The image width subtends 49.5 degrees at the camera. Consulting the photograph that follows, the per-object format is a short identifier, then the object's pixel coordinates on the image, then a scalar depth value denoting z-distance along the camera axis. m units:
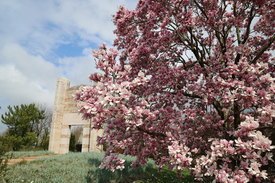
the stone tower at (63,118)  31.56
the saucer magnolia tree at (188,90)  5.96
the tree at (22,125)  35.09
